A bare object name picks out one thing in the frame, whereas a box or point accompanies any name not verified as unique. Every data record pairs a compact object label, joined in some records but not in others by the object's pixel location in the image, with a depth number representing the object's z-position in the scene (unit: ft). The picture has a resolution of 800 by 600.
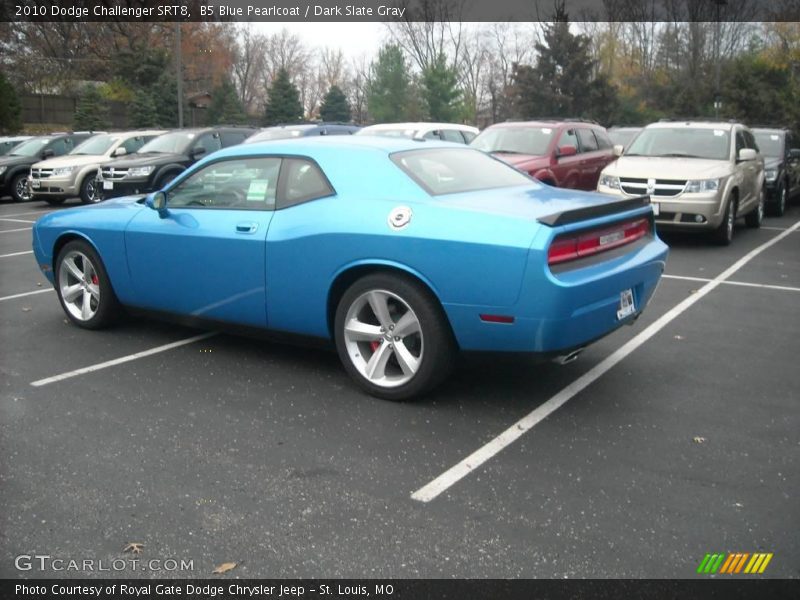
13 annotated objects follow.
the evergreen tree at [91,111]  130.11
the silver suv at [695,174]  35.29
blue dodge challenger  14.55
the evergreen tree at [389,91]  159.84
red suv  40.88
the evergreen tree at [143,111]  140.56
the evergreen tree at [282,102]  155.63
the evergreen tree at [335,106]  162.81
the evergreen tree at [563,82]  148.15
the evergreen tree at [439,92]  158.51
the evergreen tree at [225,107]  149.18
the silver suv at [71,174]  57.21
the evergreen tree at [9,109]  106.83
